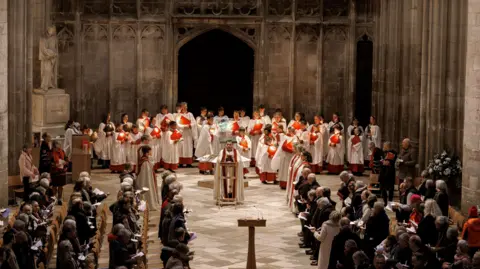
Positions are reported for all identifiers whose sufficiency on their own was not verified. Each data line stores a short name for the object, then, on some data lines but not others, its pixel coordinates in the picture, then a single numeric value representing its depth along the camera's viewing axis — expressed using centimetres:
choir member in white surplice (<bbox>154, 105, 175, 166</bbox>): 3219
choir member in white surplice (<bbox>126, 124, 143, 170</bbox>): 3131
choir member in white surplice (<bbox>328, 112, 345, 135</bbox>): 3262
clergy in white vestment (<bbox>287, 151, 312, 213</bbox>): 2564
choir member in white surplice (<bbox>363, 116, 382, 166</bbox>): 3275
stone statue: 3077
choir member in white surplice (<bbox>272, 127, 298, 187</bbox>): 2934
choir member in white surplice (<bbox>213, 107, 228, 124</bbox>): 3257
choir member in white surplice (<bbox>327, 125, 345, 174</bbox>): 3241
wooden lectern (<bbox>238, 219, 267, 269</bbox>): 2027
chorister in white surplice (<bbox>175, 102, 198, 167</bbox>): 3269
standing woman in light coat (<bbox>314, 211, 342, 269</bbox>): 1939
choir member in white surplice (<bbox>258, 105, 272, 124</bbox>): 3319
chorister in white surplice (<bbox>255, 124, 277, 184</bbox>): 3009
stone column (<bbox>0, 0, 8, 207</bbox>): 2447
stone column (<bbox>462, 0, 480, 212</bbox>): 2328
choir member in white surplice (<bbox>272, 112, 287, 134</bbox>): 3183
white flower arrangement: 2579
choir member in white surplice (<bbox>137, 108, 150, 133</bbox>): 3206
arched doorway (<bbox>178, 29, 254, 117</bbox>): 3666
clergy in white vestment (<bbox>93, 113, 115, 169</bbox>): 3192
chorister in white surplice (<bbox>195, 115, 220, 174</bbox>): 3212
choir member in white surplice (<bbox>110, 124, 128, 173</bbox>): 3142
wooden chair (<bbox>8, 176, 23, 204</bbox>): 2672
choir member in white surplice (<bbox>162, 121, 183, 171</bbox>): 3198
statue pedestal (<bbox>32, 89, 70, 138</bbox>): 3119
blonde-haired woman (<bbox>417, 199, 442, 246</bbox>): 1944
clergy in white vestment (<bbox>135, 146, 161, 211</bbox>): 2600
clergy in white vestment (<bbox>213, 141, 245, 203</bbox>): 2694
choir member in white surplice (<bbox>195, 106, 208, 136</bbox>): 3291
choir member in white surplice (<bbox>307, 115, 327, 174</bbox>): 3234
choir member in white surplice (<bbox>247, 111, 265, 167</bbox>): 3272
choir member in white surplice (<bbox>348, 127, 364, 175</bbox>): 3234
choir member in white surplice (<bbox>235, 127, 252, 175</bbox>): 3072
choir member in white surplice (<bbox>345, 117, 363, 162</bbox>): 3250
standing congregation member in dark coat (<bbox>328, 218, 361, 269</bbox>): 1803
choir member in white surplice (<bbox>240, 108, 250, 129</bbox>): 3316
